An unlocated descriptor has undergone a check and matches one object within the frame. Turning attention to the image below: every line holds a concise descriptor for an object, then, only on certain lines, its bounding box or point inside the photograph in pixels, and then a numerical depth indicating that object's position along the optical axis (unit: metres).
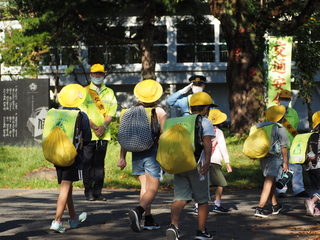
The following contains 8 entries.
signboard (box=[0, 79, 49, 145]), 28.46
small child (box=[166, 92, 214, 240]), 9.99
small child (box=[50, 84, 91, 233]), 10.87
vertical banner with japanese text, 26.28
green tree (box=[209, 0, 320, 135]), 28.62
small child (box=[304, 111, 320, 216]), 12.95
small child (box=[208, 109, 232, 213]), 13.59
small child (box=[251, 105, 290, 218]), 12.90
